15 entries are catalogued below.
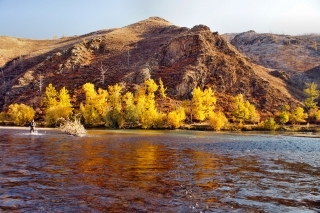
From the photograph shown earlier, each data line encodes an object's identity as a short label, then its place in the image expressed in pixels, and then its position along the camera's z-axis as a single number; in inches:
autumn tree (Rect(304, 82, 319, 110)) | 4674.7
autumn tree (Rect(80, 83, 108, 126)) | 3732.8
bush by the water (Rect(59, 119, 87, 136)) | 2405.3
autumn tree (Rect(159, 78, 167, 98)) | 4621.1
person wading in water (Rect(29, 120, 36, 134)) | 2488.9
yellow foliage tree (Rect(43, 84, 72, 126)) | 3757.4
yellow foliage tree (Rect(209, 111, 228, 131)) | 3553.2
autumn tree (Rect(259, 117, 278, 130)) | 3754.9
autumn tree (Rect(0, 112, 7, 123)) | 4094.7
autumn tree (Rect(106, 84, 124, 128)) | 3627.0
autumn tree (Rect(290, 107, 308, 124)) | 4192.9
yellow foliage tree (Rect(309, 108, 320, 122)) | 4350.4
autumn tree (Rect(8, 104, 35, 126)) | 3880.4
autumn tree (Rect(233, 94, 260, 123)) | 3993.9
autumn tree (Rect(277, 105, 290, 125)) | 4067.2
